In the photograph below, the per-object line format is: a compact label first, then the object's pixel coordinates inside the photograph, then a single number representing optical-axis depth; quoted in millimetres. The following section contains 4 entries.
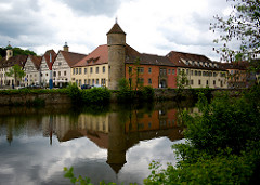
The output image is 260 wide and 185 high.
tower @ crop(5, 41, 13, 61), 96238
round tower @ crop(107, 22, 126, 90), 49938
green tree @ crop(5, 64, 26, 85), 70619
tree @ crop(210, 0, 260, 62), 7414
